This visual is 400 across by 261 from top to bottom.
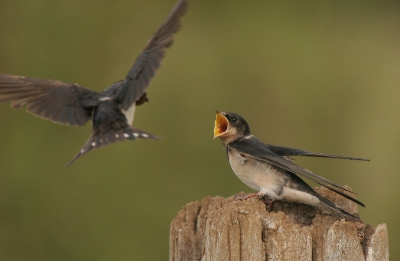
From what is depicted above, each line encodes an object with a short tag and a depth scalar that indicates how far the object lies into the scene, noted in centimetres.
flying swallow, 1060
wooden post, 659
